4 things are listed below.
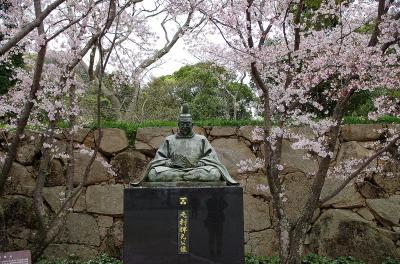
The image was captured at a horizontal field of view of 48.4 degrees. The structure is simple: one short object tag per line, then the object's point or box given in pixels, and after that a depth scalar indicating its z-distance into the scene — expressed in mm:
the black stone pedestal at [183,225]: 4379
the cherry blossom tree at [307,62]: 5352
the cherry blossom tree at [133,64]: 6939
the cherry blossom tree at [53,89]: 5469
